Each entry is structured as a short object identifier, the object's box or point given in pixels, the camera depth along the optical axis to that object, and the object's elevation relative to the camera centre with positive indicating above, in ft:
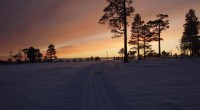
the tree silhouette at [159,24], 110.31 +25.21
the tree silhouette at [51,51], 219.21 +10.15
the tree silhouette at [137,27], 125.15 +25.95
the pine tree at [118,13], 74.05 +22.76
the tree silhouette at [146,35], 119.13 +18.23
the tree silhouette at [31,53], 200.69 +5.96
